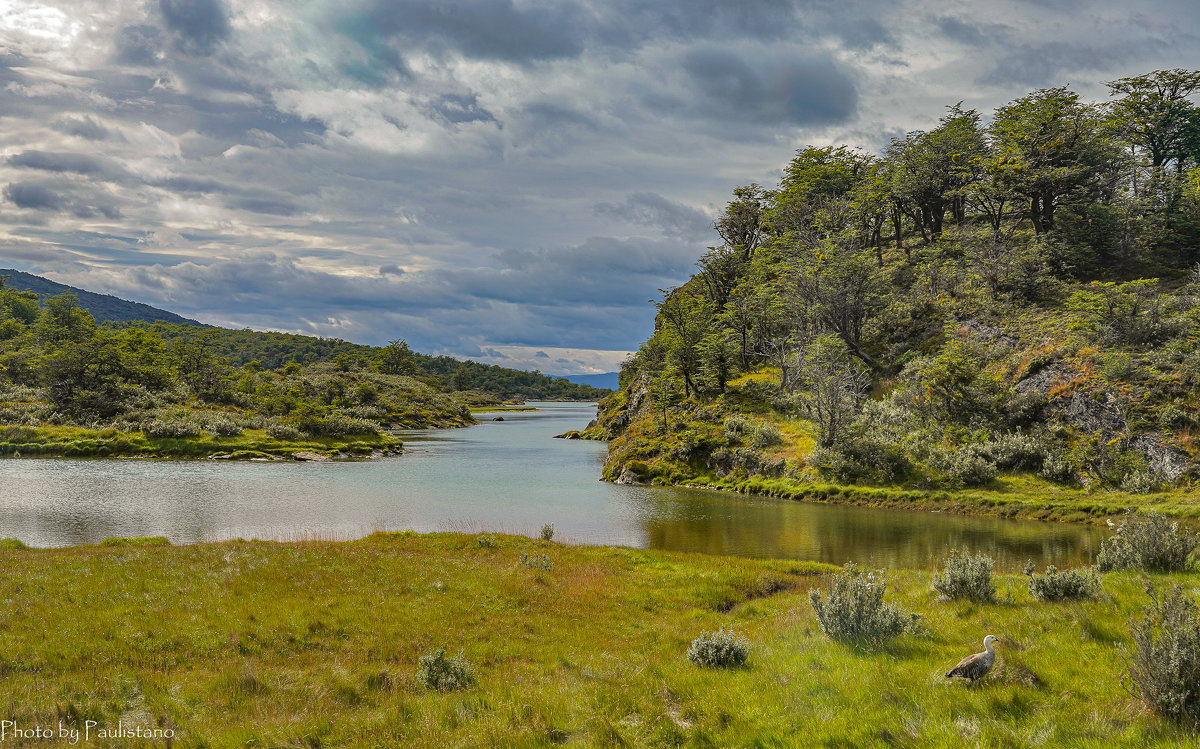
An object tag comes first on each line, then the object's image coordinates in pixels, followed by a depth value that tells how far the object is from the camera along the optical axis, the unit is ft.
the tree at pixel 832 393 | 160.33
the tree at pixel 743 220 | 305.53
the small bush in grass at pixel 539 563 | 66.74
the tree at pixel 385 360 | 643.86
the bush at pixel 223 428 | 248.22
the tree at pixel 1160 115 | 213.05
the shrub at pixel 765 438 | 178.19
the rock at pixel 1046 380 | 140.67
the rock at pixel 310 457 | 237.04
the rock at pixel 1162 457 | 111.55
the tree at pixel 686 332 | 235.40
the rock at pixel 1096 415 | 124.88
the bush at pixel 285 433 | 265.34
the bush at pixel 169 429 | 234.99
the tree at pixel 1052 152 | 193.06
